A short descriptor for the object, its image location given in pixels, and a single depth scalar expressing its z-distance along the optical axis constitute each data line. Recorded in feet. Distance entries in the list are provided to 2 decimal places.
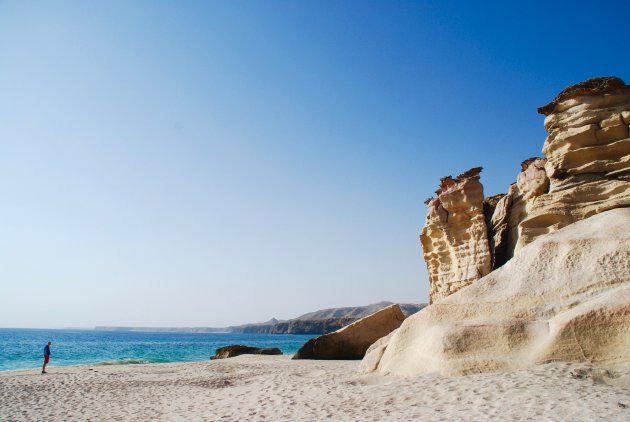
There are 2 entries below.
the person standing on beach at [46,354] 64.08
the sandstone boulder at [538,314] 27.68
